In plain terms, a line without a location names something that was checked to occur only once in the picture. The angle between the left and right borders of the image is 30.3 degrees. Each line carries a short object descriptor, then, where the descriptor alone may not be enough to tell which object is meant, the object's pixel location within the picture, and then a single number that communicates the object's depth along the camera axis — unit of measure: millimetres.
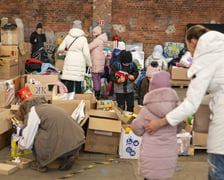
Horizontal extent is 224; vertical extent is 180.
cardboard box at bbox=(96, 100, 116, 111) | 6777
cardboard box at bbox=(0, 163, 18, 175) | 5137
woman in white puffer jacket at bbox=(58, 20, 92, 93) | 8055
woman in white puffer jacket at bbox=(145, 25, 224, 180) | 2871
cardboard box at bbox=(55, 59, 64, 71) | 10106
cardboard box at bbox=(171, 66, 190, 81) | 11973
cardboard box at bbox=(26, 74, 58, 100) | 7391
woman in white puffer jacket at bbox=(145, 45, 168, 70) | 12242
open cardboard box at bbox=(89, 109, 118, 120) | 6121
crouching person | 5062
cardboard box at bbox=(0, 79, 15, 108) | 6895
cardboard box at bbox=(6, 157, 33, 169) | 5371
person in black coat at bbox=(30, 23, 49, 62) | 11281
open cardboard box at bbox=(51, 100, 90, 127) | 6313
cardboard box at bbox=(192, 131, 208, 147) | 6055
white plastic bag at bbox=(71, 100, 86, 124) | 5899
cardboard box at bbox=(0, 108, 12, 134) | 5965
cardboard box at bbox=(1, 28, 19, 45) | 8289
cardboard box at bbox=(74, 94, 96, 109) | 6855
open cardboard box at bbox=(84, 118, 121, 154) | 5871
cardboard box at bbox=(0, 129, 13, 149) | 6235
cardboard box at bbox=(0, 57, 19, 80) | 7648
